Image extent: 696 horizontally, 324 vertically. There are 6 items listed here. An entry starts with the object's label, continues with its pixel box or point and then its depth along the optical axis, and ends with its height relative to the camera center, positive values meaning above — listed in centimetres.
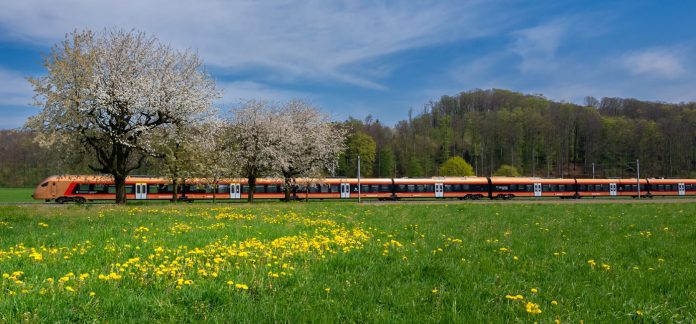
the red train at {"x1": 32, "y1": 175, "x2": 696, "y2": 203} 5169 -135
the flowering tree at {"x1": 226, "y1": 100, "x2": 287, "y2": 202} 4303 +352
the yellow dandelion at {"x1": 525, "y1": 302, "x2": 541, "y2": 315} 468 -138
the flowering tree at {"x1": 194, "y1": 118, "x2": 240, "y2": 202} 4012 +162
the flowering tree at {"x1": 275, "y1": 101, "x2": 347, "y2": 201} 4497 +348
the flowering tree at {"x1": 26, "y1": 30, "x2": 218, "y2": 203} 2755 +502
